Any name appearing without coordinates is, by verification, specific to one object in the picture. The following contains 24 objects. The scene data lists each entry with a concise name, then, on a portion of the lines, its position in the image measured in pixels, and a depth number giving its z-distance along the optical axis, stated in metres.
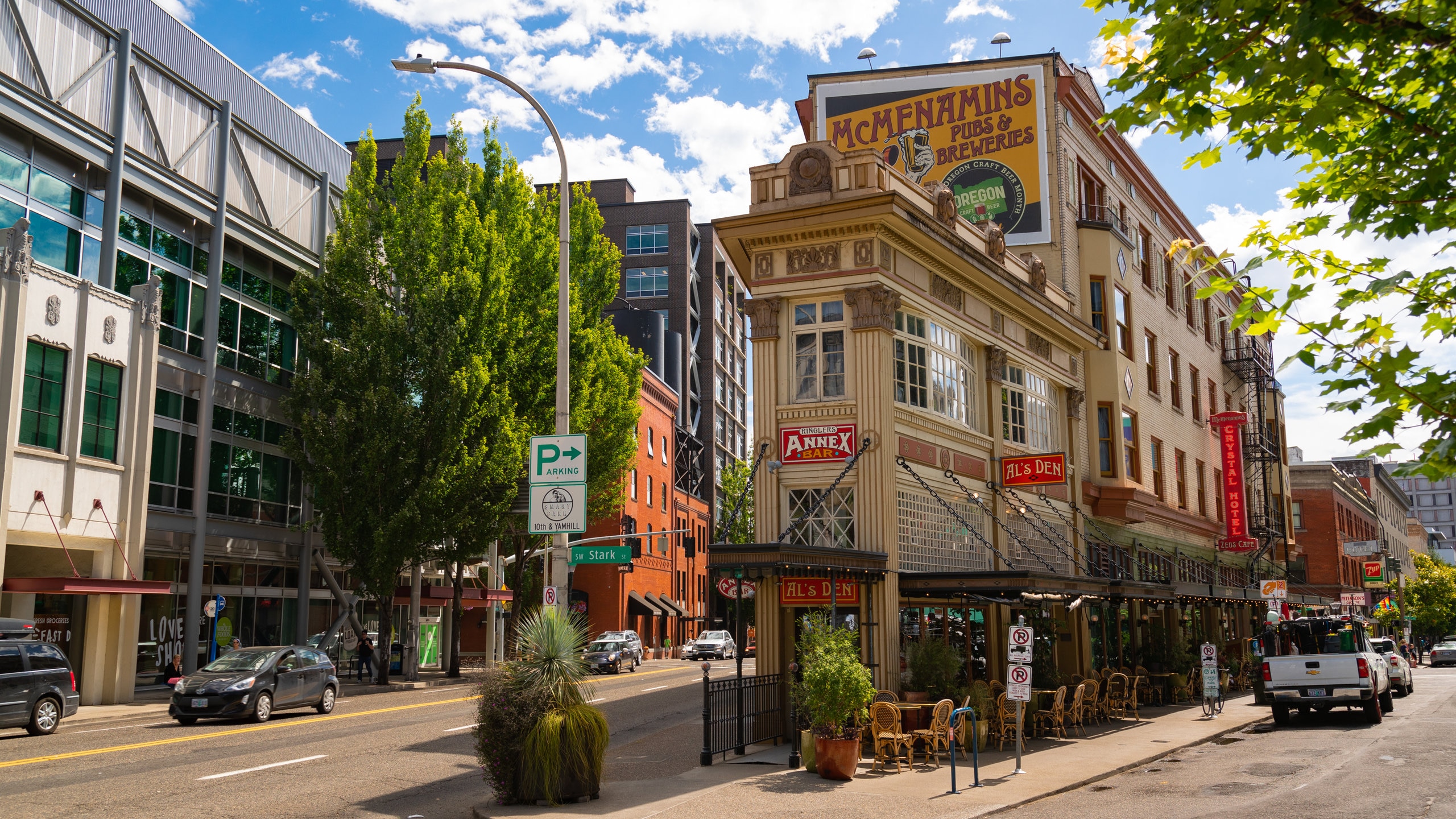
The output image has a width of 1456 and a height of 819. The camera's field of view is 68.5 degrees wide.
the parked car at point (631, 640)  46.12
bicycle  24.47
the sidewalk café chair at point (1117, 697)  23.73
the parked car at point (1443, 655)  57.33
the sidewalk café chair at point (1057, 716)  20.11
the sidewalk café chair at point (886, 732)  15.81
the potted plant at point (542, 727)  12.11
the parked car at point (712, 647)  55.25
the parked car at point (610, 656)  42.84
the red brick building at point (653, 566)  60.56
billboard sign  30.00
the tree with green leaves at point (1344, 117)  5.39
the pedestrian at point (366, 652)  35.56
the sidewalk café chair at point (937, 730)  16.30
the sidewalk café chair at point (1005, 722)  18.58
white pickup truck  22.98
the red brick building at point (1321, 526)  69.88
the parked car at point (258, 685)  21.23
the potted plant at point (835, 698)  14.55
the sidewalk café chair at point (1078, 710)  20.73
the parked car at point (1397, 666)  31.03
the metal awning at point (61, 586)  24.83
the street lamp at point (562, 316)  14.46
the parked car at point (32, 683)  18.86
